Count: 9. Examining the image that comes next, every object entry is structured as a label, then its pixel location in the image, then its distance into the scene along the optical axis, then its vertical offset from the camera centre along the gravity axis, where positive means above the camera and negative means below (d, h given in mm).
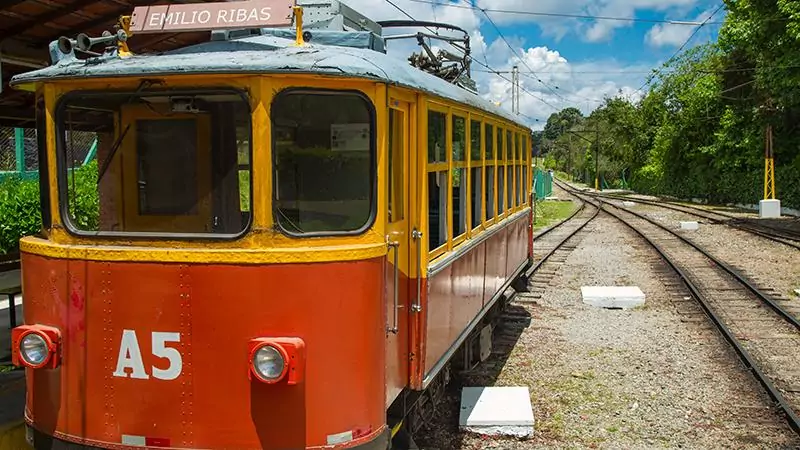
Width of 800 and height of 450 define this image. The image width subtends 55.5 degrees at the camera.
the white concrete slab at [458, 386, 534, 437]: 5965 -1828
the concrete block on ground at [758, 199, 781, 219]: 28250 -1063
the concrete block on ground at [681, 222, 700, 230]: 23203 -1358
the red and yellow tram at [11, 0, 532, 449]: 3568 -293
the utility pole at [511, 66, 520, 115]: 37156 +5175
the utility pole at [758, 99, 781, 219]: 28250 +53
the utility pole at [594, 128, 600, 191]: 72500 +2779
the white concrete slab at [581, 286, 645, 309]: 11070 -1686
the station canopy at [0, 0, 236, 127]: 6668 +1508
